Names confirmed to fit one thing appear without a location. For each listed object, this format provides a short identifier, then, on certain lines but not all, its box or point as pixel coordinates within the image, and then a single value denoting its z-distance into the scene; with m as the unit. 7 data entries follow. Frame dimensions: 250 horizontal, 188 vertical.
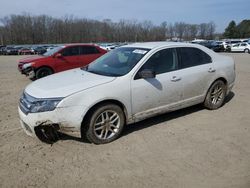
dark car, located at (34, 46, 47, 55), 32.88
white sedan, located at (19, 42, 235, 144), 2.90
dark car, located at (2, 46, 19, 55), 32.95
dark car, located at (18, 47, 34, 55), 32.82
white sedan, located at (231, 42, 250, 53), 25.94
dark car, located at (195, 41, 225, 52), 27.60
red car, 7.49
